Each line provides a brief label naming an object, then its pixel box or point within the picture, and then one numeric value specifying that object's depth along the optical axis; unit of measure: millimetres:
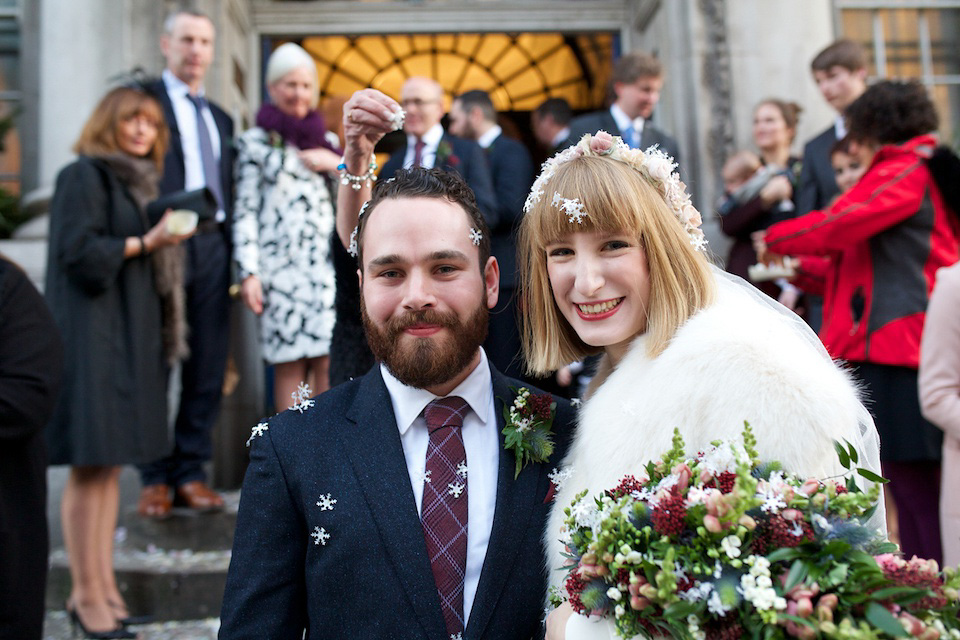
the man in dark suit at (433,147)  4555
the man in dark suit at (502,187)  3807
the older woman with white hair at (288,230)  5027
